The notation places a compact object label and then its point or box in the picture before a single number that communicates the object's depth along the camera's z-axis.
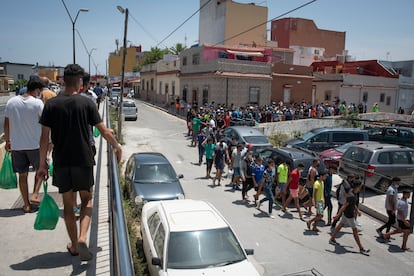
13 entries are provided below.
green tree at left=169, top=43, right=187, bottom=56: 79.25
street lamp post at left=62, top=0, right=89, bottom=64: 23.80
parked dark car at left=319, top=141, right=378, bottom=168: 16.52
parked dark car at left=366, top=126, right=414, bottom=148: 21.36
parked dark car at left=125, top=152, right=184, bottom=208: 10.16
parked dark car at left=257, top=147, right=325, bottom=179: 12.85
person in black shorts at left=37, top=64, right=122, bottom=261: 3.17
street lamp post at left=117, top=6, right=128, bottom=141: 22.17
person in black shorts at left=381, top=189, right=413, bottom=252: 9.88
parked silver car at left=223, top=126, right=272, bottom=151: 17.44
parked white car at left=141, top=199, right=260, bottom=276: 5.83
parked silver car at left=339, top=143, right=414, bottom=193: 13.95
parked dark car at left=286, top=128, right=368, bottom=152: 19.03
